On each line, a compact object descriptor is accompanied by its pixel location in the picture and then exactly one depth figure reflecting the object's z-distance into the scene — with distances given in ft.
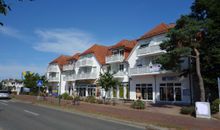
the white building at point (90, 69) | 144.05
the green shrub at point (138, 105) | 74.90
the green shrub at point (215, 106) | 56.08
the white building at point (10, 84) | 361.59
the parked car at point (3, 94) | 131.73
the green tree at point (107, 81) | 94.21
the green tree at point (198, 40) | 65.21
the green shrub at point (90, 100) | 104.60
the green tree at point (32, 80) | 173.55
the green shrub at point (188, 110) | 58.62
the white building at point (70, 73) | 171.92
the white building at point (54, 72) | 199.82
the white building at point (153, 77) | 91.86
